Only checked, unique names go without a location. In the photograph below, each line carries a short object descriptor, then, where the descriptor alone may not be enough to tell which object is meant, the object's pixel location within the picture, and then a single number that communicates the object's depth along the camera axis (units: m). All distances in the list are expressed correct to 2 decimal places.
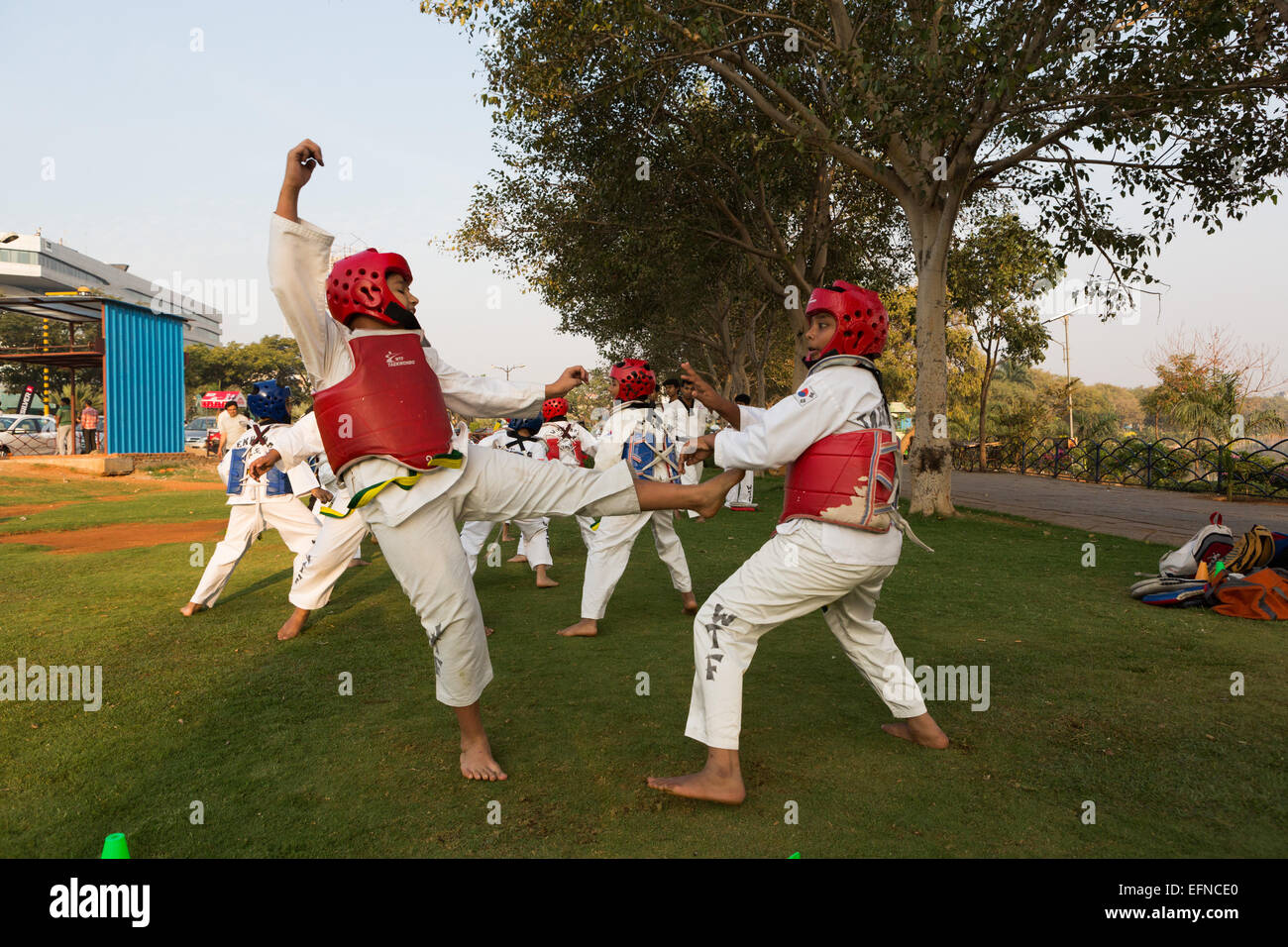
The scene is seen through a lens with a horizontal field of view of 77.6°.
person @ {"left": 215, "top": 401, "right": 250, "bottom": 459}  8.78
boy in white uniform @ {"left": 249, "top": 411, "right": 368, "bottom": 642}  5.94
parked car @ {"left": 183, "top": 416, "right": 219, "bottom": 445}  37.19
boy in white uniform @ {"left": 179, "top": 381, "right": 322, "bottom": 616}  6.78
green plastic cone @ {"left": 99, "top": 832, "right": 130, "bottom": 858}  2.38
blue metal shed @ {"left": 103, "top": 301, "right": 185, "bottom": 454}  23.66
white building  65.31
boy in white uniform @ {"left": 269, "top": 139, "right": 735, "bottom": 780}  3.35
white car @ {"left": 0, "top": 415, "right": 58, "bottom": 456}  27.81
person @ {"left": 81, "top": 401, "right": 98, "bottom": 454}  26.53
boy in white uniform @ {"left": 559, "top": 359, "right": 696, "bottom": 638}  6.22
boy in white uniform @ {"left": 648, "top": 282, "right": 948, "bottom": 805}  3.31
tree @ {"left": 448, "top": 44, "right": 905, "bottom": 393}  15.94
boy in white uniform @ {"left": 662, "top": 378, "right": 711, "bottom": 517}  8.42
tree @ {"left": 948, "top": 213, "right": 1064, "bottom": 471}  16.95
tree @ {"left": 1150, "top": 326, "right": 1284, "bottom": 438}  21.81
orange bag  6.27
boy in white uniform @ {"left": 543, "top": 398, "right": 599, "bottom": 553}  8.27
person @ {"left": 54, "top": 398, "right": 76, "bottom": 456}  25.98
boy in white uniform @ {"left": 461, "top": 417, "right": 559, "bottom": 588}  8.00
